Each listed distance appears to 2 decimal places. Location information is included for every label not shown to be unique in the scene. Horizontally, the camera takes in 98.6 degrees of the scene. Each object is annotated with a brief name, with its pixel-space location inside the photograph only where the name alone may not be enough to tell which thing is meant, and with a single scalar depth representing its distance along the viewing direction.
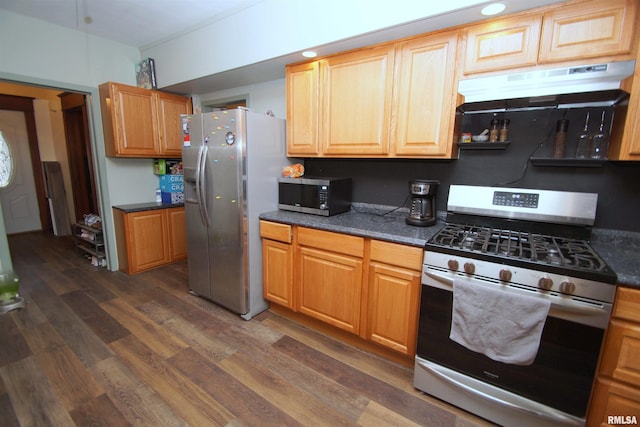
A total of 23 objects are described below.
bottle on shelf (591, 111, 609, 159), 1.60
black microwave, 2.26
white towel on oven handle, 1.31
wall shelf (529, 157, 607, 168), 1.63
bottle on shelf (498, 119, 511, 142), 1.84
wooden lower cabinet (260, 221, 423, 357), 1.77
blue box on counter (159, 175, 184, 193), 3.62
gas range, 1.25
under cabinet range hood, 1.30
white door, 4.60
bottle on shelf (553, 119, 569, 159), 1.68
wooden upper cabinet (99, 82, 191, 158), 3.04
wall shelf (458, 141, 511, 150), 1.85
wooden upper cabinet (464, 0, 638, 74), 1.37
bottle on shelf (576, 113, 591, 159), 1.65
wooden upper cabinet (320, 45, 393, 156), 2.02
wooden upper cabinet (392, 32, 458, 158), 1.79
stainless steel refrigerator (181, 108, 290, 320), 2.26
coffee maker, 1.94
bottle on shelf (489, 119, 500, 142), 1.87
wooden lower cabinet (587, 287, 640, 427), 1.19
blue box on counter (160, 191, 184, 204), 3.63
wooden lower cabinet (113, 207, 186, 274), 3.24
